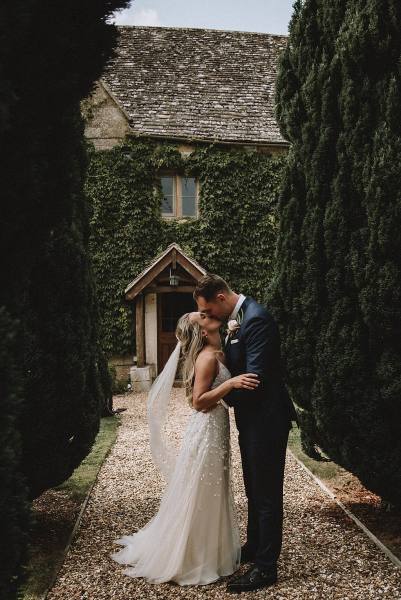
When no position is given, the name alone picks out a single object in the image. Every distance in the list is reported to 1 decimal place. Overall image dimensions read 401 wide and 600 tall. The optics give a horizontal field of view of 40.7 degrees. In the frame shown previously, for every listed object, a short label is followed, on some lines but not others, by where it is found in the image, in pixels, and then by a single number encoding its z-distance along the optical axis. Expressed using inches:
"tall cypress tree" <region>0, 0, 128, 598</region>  80.2
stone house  582.6
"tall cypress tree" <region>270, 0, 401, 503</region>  166.2
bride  157.1
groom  150.4
